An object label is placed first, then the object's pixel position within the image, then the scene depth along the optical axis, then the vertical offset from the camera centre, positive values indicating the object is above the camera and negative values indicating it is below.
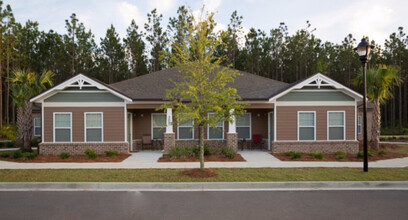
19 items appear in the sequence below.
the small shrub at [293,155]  13.78 -2.15
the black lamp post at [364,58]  10.08 +2.01
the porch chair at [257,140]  17.23 -1.71
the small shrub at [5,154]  14.46 -2.18
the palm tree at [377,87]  15.84 +1.48
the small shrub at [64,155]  14.12 -2.16
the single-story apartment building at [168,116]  15.31 -0.18
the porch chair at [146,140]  17.41 -1.72
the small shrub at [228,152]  13.74 -2.01
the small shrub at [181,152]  13.84 -2.02
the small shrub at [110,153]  14.50 -2.11
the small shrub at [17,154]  14.01 -2.10
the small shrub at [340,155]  13.65 -2.18
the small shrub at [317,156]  13.75 -2.17
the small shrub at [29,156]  13.79 -2.15
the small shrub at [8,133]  24.73 -1.82
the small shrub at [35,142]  20.23 -2.15
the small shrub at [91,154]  14.02 -2.10
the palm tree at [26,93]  15.27 +1.13
